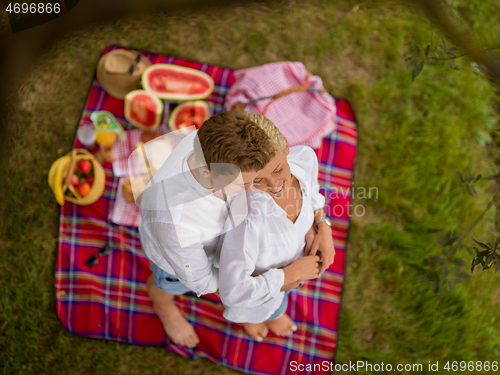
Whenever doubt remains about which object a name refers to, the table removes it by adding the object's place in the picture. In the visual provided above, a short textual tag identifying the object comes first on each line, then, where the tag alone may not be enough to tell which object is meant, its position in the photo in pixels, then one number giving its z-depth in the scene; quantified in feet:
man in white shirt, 4.49
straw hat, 10.19
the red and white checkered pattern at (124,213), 9.58
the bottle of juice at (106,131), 10.10
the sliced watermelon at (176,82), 10.28
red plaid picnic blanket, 9.20
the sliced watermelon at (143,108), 10.14
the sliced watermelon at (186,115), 10.30
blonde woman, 5.49
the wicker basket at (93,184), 9.45
